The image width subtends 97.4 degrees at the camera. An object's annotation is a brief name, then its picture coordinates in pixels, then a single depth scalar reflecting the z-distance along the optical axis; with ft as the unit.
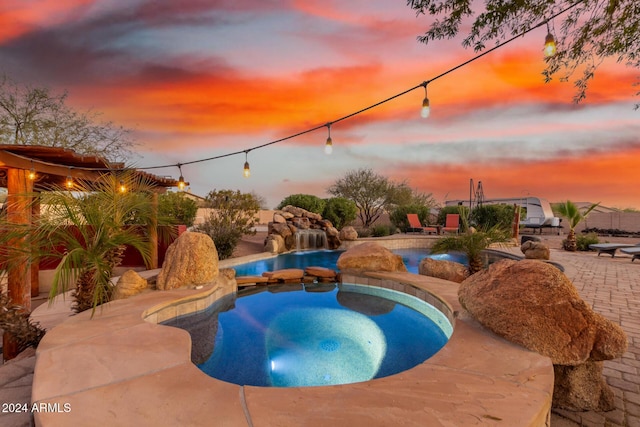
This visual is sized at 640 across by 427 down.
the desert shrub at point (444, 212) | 59.62
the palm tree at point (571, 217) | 35.53
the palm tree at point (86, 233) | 9.39
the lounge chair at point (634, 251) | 26.52
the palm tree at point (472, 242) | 18.08
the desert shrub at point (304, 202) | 50.47
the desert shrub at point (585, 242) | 36.06
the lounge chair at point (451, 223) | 52.65
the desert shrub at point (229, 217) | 30.53
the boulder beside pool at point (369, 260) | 18.78
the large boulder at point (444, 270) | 19.49
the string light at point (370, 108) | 9.82
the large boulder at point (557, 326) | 6.74
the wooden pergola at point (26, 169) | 13.65
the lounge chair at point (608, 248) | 30.19
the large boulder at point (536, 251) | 27.46
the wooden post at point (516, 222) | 42.02
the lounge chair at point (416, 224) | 53.98
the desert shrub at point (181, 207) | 34.36
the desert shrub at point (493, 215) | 53.39
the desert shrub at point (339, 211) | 53.36
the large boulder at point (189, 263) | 14.67
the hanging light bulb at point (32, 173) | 15.08
